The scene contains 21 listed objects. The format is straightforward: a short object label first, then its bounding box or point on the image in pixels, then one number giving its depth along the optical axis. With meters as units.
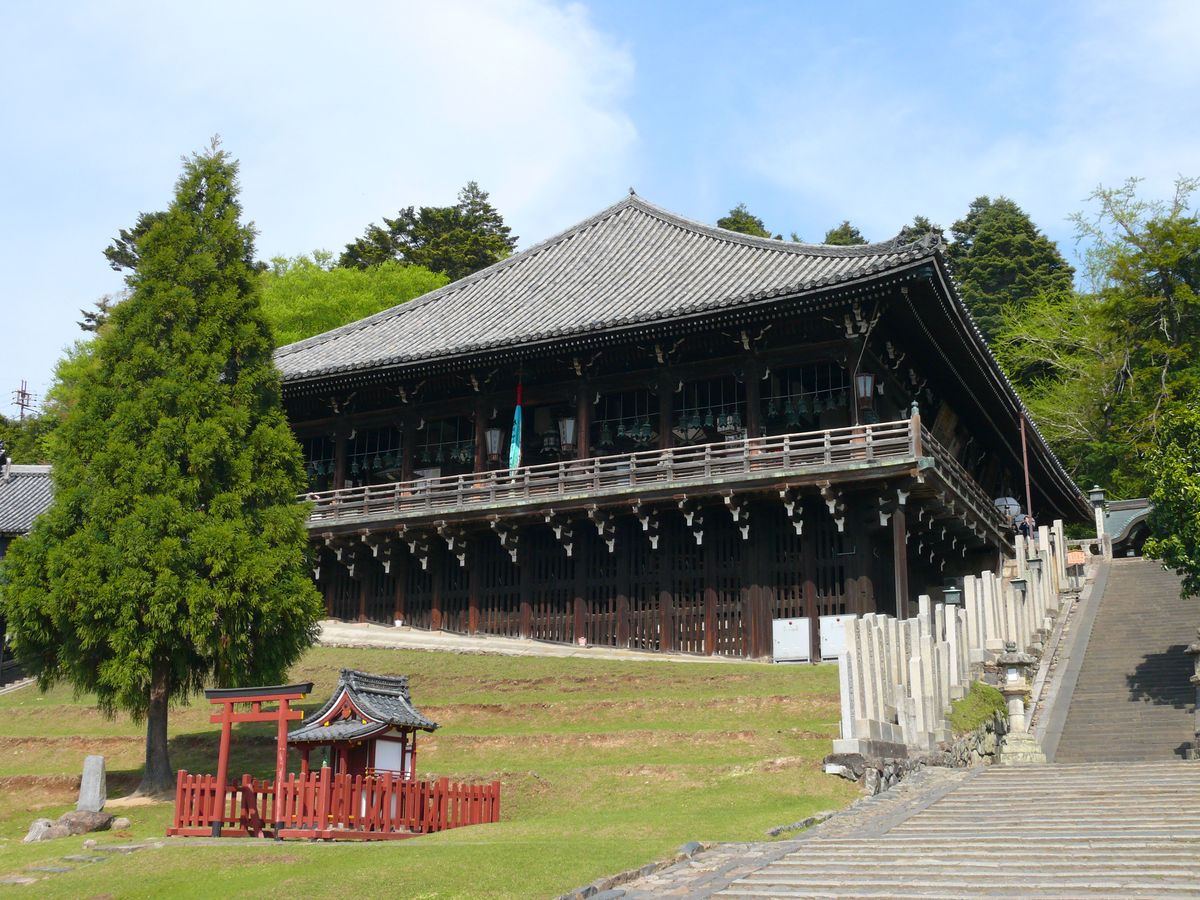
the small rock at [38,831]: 16.59
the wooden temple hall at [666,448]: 28.20
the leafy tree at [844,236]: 81.01
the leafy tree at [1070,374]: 53.59
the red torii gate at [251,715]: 15.79
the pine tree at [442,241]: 68.06
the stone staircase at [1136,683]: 20.22
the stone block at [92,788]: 18.28
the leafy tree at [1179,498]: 21.11
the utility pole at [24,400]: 69.19
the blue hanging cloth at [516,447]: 32.12
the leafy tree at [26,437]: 61.16
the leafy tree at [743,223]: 74.25
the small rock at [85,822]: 16.86
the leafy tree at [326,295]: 56.94
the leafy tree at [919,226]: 78.25
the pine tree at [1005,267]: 71.00
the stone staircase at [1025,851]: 9.26
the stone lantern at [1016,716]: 19.39
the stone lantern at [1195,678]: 18.97
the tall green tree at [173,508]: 19.94
